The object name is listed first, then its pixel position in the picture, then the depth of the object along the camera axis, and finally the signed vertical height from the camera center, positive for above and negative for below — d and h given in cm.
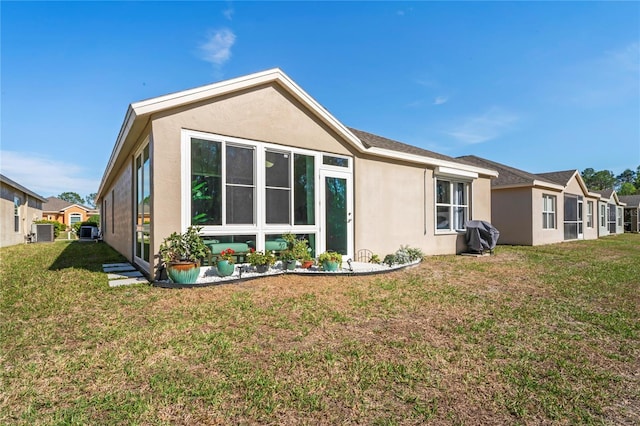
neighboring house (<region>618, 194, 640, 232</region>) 3319 -9
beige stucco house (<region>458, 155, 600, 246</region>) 1548 +46
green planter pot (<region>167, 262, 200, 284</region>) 562 -101
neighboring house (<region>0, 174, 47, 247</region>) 1534 +26
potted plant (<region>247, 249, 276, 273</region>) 651 -93
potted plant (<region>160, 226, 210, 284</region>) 564 -72
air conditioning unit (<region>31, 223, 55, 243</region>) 2017 -104
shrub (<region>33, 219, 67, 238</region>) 2611 -109
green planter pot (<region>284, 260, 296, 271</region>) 702 -110
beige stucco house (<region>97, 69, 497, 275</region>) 609 +98
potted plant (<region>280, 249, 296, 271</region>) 696 -97
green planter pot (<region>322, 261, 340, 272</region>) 717 -116
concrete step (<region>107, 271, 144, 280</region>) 665 -130
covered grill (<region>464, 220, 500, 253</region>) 1119 -77
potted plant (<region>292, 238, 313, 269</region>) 703 -85
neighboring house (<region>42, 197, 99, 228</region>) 3994 +49
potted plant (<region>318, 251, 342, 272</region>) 717 -106
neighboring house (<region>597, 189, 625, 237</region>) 2569 +2
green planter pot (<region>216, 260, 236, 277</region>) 614 -103
